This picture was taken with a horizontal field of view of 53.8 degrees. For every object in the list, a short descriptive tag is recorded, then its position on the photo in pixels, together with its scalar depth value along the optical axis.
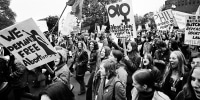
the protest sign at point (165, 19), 7.60
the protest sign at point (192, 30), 4.89
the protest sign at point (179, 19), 7.59
